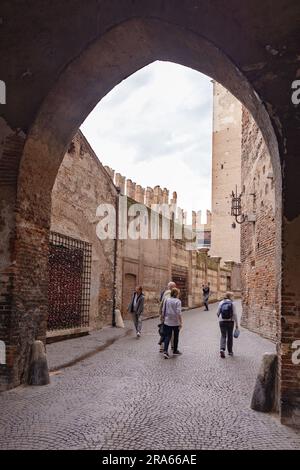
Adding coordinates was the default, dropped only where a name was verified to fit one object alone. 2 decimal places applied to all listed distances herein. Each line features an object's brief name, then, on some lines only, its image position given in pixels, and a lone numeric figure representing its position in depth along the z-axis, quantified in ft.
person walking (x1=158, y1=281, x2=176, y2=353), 29.55
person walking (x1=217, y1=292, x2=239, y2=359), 28.91
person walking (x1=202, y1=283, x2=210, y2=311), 74.28
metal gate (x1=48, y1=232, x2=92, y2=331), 36.09
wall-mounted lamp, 50.30
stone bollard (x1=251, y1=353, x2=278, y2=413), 16.67
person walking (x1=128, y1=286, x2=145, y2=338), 38.83
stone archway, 18.03
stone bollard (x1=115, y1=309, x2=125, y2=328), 48.05
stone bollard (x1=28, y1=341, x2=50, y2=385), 20.08
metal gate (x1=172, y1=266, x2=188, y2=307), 71.36
